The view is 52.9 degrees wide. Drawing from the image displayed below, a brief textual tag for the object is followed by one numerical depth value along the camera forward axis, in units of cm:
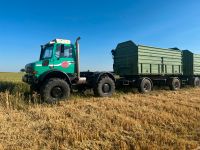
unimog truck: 812
